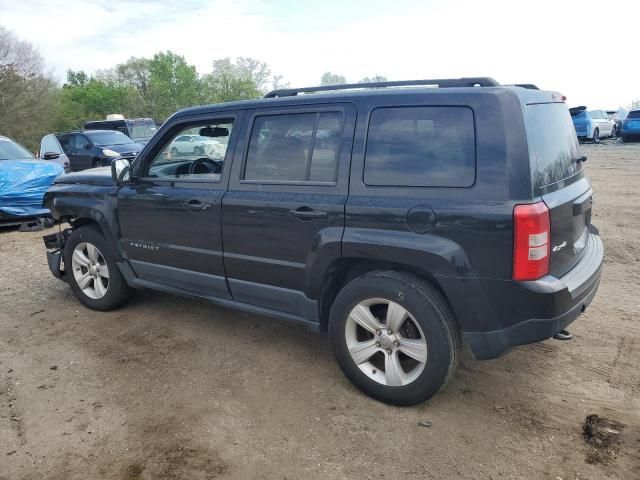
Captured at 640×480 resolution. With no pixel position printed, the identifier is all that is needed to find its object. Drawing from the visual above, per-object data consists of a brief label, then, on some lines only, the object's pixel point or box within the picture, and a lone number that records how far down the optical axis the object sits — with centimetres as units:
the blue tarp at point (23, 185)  842
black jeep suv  269
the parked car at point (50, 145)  1476
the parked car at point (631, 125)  2195
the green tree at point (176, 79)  4625
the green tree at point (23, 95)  2814
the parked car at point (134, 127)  1933
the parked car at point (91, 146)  1471
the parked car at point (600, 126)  2398
